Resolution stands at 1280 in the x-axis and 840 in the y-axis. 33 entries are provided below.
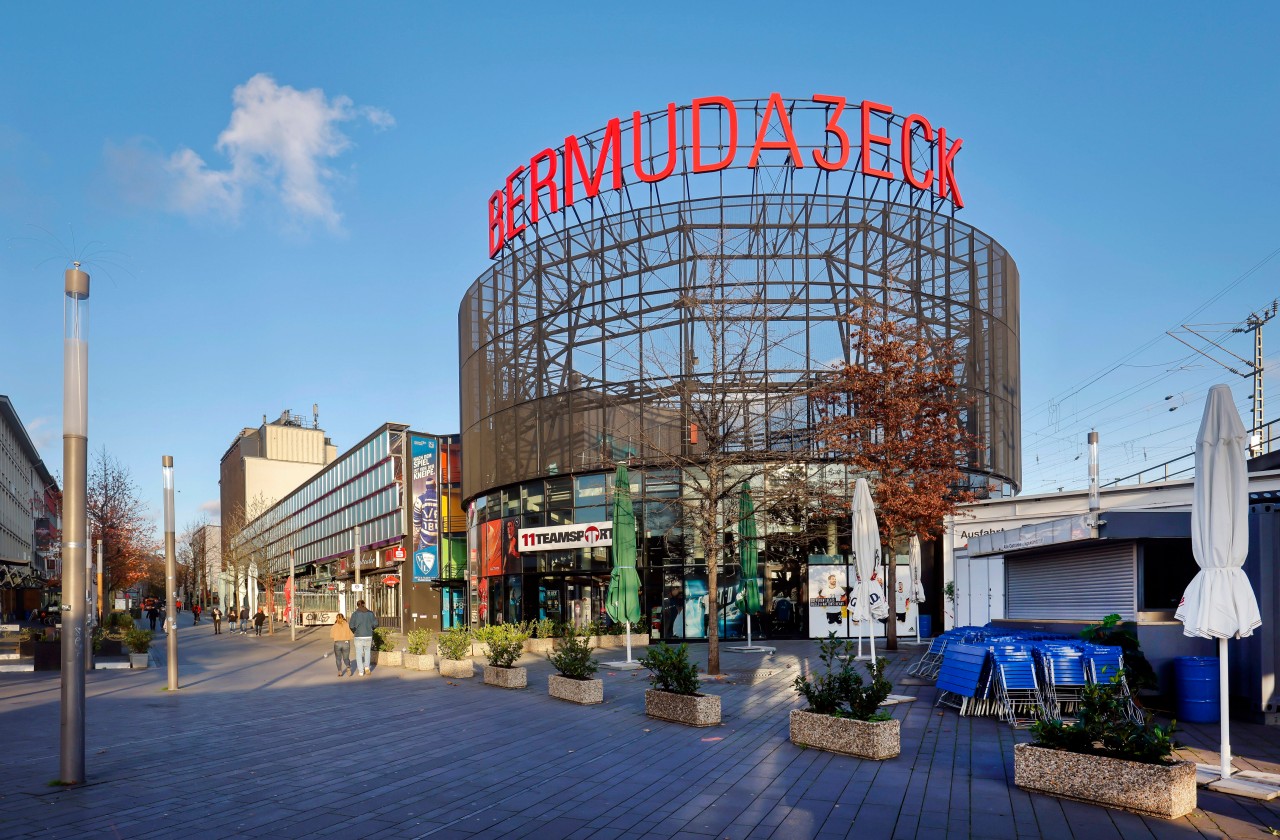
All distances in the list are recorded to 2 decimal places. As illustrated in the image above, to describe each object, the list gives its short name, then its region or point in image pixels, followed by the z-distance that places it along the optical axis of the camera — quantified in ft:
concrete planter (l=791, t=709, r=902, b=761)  34.27
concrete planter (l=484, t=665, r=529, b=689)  61.11
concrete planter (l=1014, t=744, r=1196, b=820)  26.32
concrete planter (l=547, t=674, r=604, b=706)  51.98
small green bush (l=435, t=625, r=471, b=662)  68.74
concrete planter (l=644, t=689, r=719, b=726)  43.09
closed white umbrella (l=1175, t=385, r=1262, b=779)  30.76
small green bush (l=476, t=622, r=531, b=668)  62.13
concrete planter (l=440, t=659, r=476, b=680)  68.69
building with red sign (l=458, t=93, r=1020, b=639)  105.29
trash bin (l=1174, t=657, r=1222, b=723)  41.24
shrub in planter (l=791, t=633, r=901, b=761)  34.42
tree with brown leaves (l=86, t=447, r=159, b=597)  141.49
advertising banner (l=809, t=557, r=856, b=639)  104.37
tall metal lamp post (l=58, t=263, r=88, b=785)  31.50
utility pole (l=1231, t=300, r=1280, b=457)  162.71
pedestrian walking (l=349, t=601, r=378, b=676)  74.23
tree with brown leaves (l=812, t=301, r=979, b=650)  79.77
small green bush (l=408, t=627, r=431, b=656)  77.27
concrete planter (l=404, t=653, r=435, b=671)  77.97
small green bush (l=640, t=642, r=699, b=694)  44.34
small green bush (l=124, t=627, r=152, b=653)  90.79
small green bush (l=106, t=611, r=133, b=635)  102.76
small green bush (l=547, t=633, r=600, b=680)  52.80
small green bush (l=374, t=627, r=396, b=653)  83.66
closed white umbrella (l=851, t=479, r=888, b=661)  53.67
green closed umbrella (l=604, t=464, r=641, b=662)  73.20
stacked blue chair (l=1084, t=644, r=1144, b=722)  41.06
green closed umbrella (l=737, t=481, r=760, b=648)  82.99
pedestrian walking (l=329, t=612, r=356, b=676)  77.08
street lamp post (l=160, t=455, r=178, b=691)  66.13
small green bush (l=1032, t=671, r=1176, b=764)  27.07
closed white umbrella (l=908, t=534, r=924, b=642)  87.30
